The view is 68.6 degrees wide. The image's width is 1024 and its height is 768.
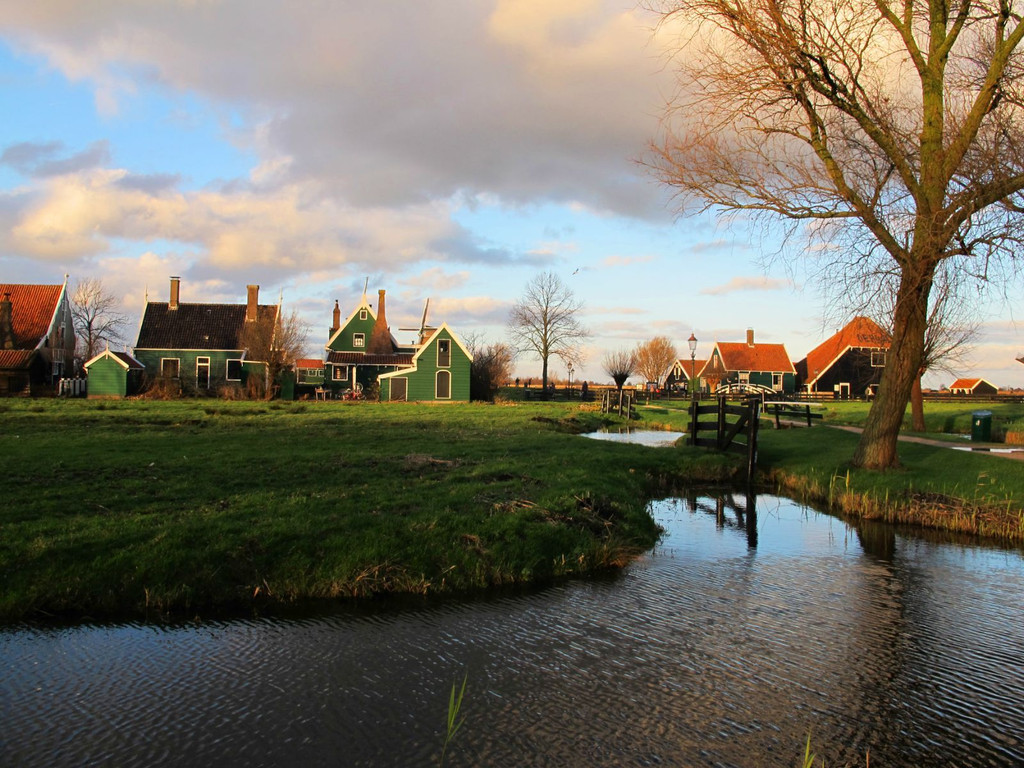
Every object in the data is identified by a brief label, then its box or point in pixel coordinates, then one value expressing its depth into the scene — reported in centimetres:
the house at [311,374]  6138
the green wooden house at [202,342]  5409
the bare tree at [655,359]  10056
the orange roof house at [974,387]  9232
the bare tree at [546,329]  7006
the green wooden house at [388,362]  5097
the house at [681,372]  9312
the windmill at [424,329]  6923
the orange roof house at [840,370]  7019
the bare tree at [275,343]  5019
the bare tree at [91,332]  7069
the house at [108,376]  4803
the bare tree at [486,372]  5375
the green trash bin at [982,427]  2481
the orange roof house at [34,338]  4759
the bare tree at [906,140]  1352
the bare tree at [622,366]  7384
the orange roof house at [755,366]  8219
